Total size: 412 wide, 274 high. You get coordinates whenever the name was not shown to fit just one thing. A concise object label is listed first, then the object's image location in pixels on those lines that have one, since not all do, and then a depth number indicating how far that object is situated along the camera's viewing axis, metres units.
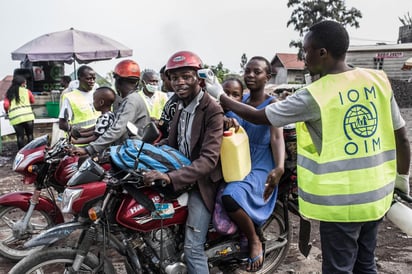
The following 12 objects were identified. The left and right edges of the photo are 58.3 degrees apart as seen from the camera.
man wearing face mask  4.83
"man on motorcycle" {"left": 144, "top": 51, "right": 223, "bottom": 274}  2.53
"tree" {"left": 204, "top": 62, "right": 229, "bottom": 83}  19.53
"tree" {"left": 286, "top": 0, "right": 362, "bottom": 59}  33.88
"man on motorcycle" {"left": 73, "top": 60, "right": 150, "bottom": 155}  3.26
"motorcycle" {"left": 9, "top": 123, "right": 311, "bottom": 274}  2.35
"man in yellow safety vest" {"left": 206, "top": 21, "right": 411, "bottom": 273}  1.99
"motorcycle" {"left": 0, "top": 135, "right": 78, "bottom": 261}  3.35
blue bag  2.39
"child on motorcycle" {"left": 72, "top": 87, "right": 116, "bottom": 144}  3.62
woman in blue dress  2.64
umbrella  9.83
